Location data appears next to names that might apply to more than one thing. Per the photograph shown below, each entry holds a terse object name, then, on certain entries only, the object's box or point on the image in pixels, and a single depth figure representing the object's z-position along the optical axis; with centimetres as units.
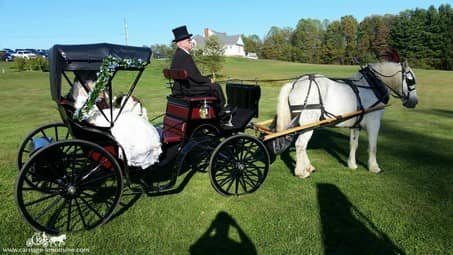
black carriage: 388
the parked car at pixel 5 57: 5791
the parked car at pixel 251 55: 10606
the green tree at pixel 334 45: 7968
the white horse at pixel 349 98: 586
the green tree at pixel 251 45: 11269
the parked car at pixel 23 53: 6179
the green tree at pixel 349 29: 8522
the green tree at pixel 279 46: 9150
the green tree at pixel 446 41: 6191
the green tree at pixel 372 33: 7539
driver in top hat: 516
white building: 11294
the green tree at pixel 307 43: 8694
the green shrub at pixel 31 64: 4078
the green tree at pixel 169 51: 3914
